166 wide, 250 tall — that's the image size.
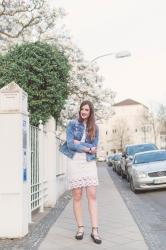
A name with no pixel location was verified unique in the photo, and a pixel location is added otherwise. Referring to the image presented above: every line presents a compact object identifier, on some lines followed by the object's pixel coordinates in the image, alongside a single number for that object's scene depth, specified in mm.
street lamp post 13972
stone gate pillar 4343
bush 8115
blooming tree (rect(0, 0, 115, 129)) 17320
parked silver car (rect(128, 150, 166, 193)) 10106
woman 4181
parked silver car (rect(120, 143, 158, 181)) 14862
